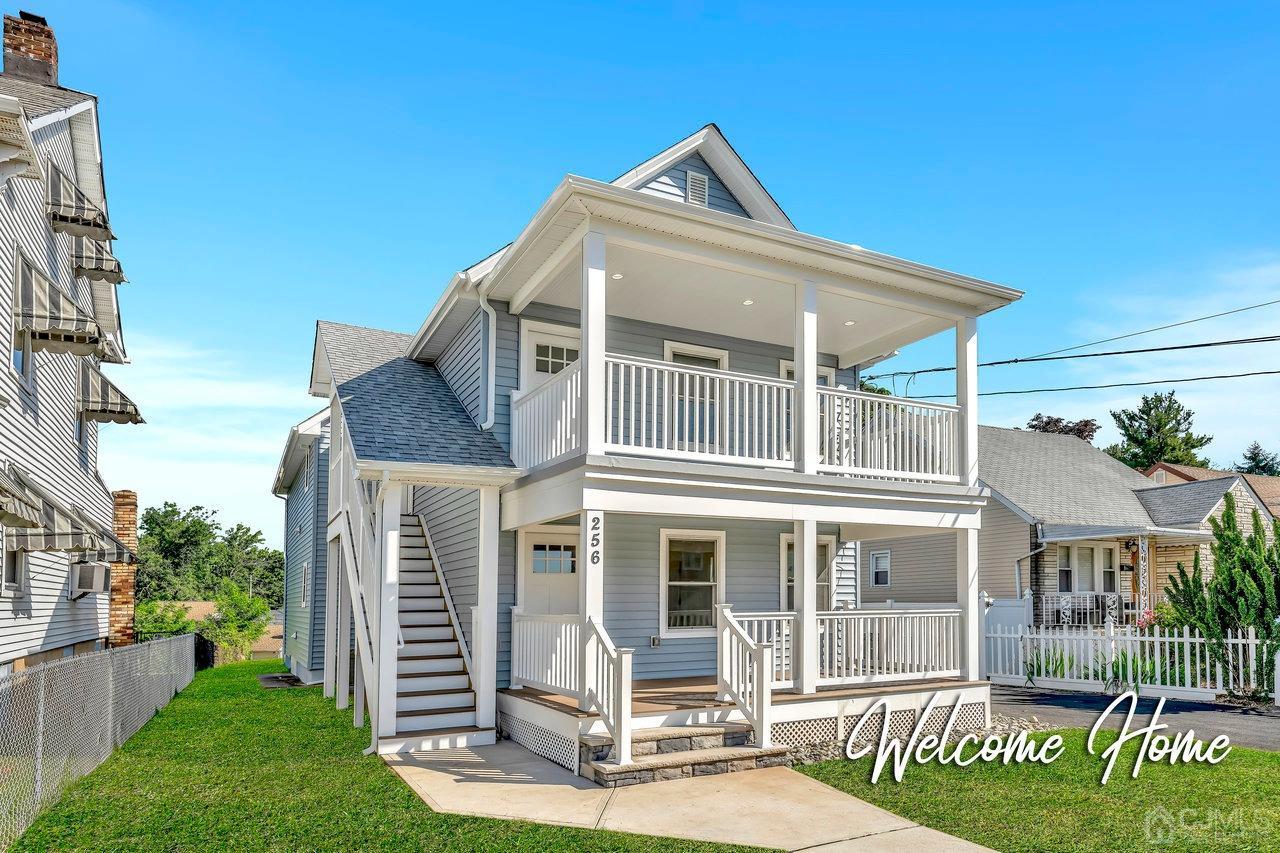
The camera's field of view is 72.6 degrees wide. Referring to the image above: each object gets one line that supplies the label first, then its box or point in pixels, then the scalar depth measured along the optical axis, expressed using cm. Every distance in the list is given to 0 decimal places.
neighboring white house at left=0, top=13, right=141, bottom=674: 1050
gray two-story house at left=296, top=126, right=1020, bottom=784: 916
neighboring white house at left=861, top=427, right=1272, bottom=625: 2247
